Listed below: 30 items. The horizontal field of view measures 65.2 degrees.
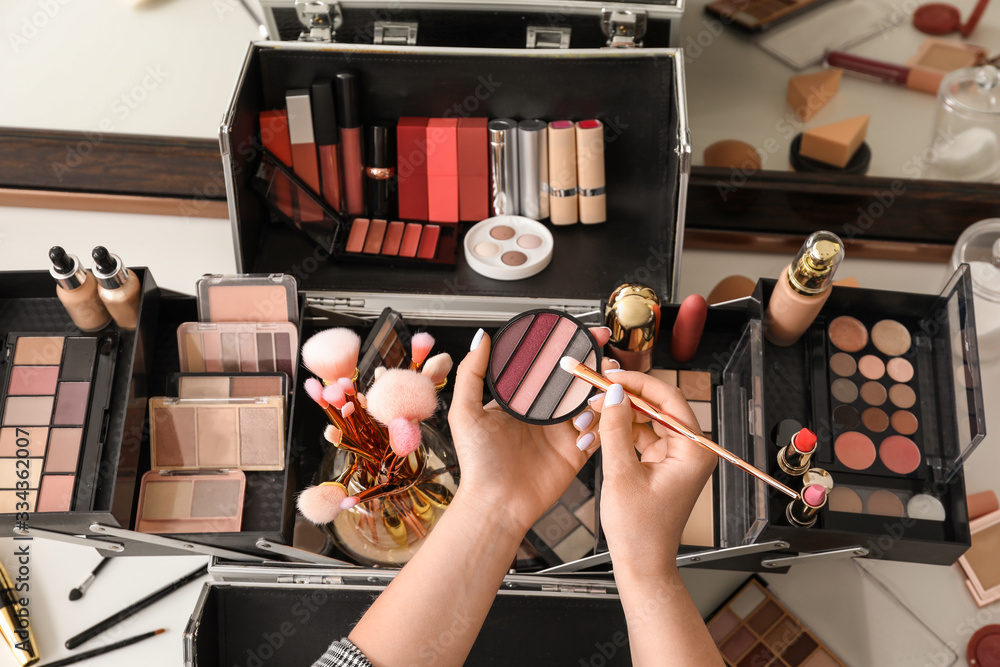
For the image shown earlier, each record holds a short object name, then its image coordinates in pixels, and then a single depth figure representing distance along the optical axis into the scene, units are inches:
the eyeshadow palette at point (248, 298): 42.0
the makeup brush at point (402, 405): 32.2
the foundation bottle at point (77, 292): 39.0
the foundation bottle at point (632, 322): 38.9
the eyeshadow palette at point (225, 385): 41.3
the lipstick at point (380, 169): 49.6
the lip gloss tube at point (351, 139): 47.8
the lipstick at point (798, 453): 34.1
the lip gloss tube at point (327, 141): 47.9
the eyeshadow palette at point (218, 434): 40.1
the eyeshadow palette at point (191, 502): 39.0
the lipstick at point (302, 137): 48.3
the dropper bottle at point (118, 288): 38.9
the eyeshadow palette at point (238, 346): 42.1
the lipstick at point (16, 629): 41.3
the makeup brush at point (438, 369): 36.1
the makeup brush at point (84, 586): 43.3
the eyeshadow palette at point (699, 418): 39.4
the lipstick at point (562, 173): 48.5
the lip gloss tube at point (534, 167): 48.6
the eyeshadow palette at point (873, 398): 39.2
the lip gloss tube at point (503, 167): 48.9
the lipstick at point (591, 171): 48.4
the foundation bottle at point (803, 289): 37.3
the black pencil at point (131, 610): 42.1
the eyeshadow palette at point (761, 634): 40.4
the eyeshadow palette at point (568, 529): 39.2
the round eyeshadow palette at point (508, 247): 49.1
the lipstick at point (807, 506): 33.2
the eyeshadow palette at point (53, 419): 37.9
